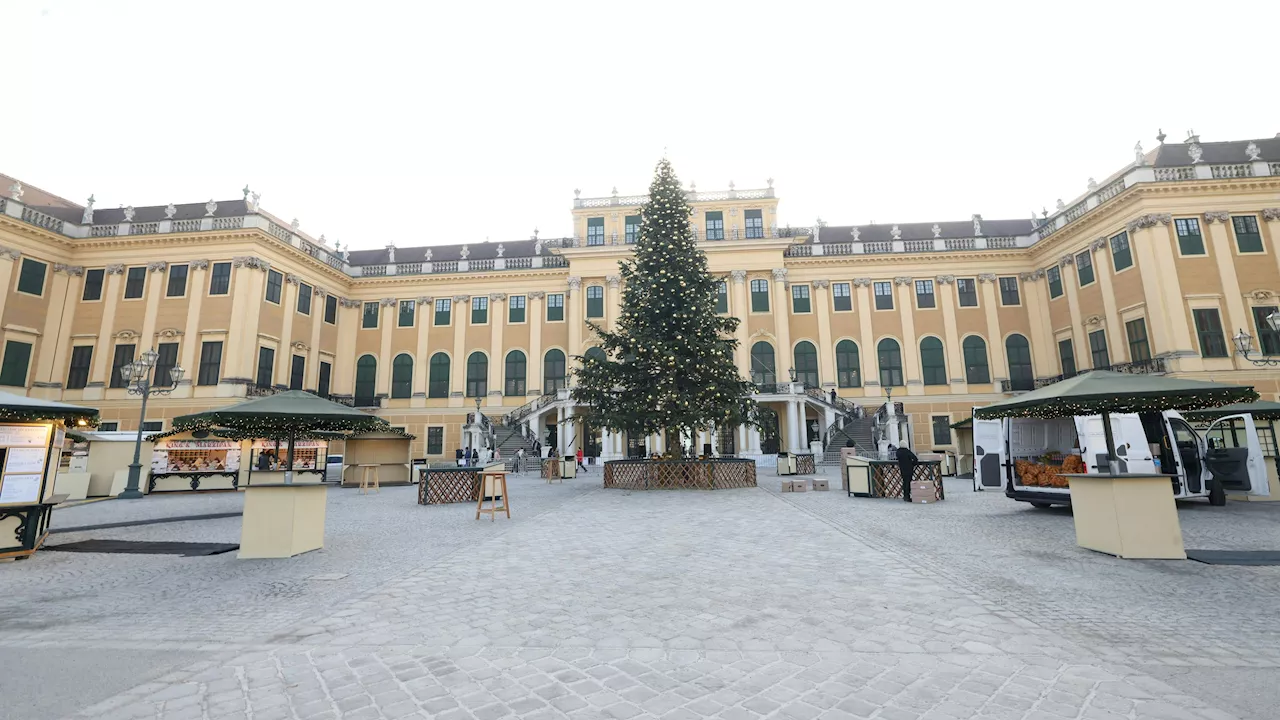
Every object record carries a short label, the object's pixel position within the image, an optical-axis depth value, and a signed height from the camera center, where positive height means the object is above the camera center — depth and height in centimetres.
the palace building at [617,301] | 2512 +799
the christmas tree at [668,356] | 1819 +303
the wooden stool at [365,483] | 1792 -100
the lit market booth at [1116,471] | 673 -46
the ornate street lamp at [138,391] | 1712 +209
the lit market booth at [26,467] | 756 -12
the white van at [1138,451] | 1165 -26
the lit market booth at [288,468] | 741 -24
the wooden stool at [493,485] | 1064 -68
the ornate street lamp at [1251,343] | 1348 +310
